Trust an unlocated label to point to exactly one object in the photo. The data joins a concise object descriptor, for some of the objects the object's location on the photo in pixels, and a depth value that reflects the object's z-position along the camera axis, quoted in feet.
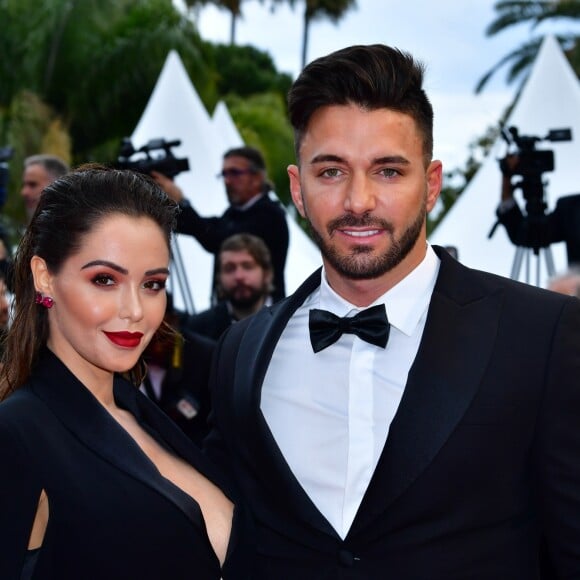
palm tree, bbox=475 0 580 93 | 91.09
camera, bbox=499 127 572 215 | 17.22
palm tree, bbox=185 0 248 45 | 129.49
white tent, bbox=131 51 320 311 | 31.94
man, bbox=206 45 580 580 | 6.73
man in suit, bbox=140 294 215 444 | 15.17
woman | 6.37
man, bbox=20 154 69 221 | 18.97
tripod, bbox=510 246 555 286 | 19.17
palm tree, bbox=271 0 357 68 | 134.00
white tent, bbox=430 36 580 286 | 29.76
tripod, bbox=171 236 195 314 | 22.76
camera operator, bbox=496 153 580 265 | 15.87
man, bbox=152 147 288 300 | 20.67
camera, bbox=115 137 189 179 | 18.53
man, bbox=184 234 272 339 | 18.84
